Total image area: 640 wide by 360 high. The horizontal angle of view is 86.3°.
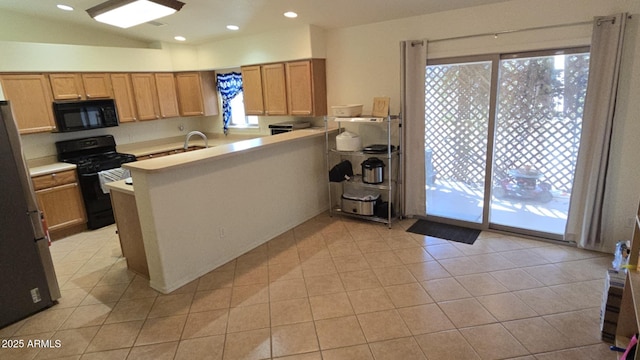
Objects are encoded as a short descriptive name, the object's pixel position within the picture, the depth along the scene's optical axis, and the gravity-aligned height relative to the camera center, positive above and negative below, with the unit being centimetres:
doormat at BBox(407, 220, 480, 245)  385 -155
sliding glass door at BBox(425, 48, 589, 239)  343 -48
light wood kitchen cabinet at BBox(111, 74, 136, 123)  497 +27
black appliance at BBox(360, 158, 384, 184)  424 -84
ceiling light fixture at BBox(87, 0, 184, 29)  302 +94
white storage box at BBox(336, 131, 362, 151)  432 -48
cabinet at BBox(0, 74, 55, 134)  404 +25
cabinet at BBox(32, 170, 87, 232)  409 -97
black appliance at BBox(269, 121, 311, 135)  494 -29
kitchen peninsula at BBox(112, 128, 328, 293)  289 -89
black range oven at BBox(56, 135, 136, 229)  441 -62
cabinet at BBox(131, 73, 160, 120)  520 +28
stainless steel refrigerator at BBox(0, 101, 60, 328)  251 -89
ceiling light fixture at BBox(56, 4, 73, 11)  405 +131
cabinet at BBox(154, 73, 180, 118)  546 +28
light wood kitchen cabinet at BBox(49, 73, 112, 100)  440 +42
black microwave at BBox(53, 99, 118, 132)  442 +4
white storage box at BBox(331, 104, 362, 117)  420 -9
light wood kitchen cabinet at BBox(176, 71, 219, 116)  570 +31
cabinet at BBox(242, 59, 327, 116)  460 +26
